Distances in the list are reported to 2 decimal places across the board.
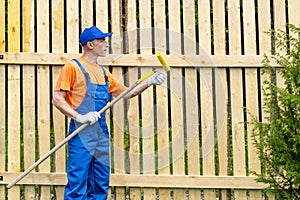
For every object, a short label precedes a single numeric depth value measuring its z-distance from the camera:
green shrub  6.99
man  7.25
